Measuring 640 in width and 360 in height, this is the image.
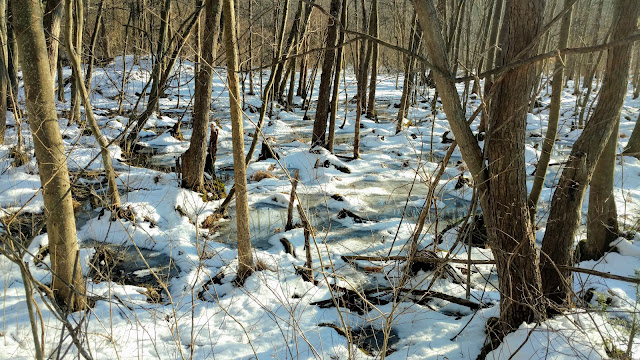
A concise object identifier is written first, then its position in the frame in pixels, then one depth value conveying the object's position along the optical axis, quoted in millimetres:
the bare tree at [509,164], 3191
